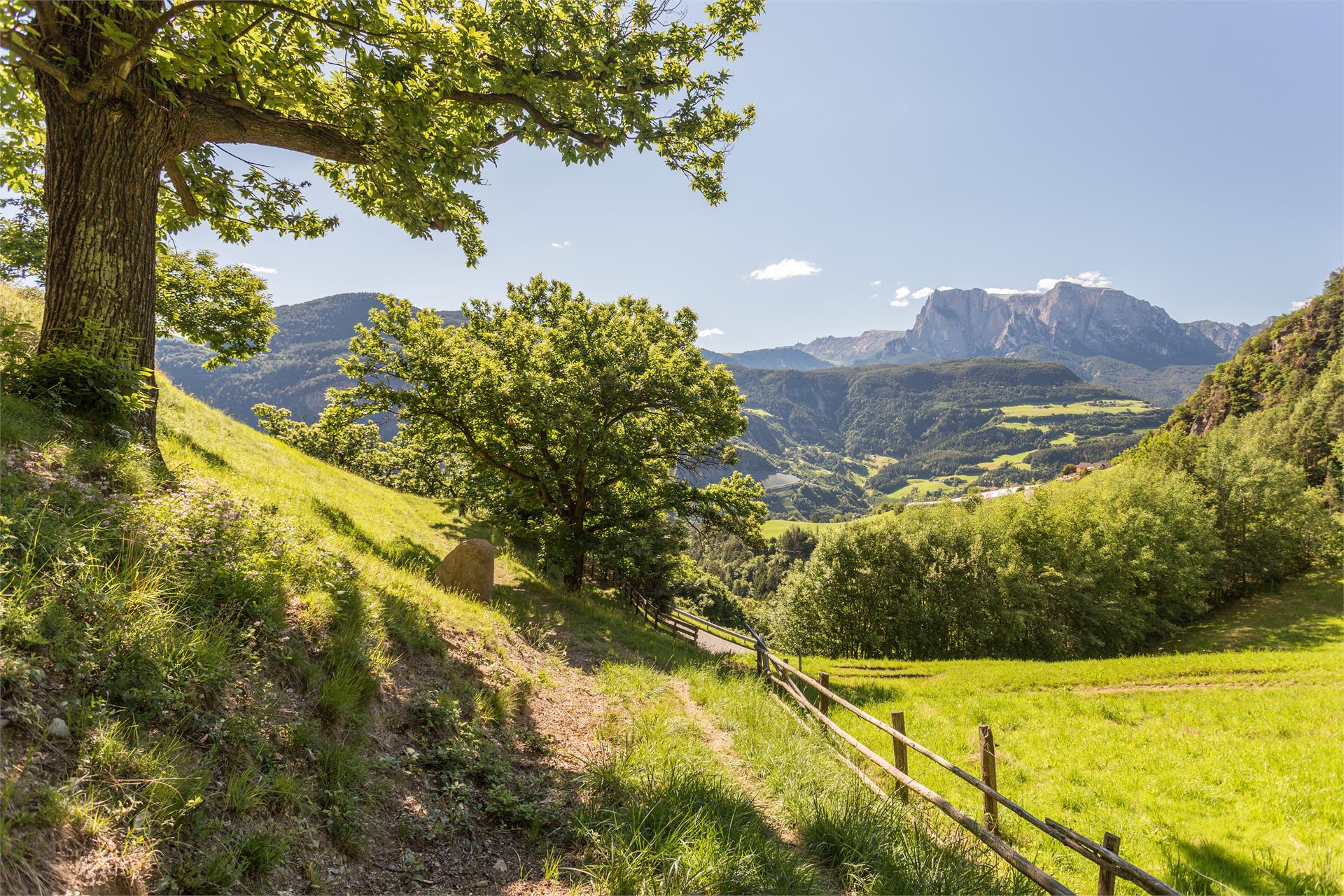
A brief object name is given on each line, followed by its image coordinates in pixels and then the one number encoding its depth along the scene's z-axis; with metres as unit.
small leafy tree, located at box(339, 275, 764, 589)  16.02
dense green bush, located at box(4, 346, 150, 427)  5.18
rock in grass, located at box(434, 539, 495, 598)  11.16
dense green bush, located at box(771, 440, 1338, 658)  33.53
